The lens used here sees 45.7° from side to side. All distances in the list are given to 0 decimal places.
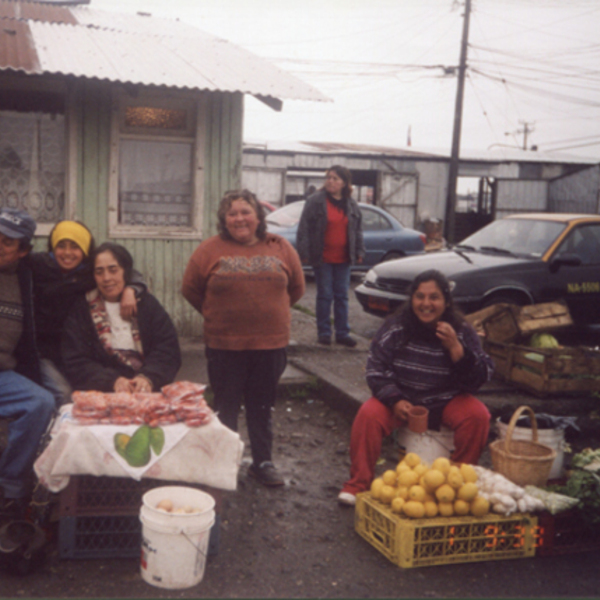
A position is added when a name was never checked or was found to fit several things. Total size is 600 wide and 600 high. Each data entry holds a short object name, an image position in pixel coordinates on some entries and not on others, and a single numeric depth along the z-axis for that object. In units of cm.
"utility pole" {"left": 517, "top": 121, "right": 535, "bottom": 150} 7012
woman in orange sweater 433
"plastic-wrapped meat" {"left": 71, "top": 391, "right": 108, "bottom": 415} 357
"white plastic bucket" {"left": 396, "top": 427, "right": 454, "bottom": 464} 435
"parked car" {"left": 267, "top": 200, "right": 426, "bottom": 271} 1430
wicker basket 408
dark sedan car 829
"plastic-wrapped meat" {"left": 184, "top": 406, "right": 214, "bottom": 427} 358
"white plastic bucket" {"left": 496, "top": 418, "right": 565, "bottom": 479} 456
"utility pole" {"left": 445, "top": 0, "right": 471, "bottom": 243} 2327
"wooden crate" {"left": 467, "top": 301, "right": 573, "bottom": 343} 679
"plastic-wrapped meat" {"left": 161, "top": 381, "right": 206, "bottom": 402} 371
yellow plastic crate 361
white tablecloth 342
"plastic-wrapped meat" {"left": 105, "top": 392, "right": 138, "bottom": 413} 360
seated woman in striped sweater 431
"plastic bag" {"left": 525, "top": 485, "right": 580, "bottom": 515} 378
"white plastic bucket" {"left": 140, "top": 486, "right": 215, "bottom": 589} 325
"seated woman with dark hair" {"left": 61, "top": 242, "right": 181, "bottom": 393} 414
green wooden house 690
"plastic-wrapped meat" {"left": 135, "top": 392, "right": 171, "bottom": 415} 357
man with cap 367
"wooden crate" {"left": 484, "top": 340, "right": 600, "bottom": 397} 633
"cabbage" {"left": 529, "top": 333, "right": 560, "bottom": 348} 675
